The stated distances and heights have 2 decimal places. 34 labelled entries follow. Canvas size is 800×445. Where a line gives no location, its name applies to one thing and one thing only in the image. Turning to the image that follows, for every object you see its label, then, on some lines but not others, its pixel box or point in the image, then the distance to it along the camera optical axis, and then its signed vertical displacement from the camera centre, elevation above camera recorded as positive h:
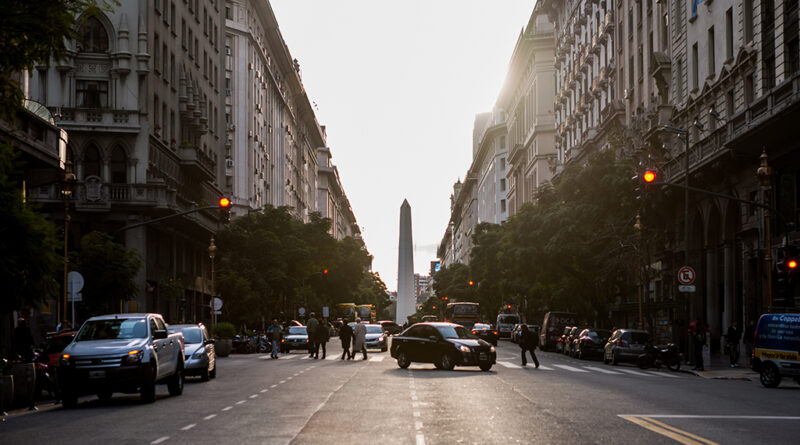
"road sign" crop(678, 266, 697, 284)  37.00 +0.31
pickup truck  21.20 -1.42
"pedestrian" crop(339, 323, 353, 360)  44.59 -2.05
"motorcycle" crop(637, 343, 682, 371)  37.78 -2.60
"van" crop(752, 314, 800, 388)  27.36 -1.66
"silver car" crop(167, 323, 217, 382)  29.41 -1.73
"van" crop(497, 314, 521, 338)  81.94 -2.94
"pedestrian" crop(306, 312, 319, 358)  46.00 -1.85
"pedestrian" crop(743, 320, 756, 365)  39.06 -1.85
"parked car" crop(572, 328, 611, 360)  47.53 -2.57
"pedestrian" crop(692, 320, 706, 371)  37.28 -2.02
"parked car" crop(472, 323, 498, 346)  59.91 -2.64
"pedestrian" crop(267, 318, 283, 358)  46.09 -2.08
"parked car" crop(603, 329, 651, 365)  41.00 -2.30
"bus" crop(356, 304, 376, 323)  113.18 -2.78
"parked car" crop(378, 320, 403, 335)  93.11 -3.69
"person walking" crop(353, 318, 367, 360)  44.72 -2.12
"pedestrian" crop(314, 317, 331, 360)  45.09 -2.04
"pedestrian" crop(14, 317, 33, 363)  25.11 -1.26
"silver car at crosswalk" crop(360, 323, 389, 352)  55.94 -2.74
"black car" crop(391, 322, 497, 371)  34.19 -1.99
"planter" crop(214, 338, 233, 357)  48.69 -2.70
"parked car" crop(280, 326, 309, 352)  53.90 -2.65
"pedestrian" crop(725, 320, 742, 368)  39.22 -2.08
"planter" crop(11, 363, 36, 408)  21.30 -1.92
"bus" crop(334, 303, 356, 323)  102.03 -2.32
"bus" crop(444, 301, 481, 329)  83.88 -2.11
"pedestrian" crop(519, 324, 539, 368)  37.62 -1.91
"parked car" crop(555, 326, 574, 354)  53.87 -2.88
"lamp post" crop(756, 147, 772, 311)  30.16 +2.78
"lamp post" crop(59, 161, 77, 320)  31.09 +3.06
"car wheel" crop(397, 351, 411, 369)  35.78 -2.46
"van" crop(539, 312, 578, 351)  58.88 -2.28
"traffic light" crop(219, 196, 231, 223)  31.56 +2.40
